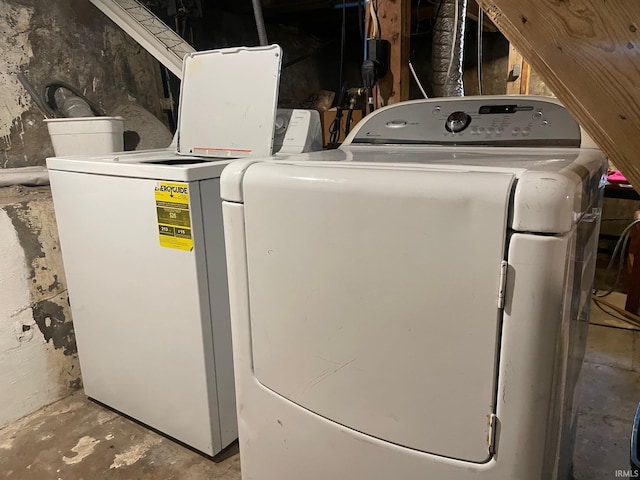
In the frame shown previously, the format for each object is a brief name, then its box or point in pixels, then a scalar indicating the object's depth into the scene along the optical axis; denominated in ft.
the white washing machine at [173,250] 4.49
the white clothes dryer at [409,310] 2.29
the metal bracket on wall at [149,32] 6.49
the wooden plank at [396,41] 5.99
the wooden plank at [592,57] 2.04
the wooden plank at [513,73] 11.39
